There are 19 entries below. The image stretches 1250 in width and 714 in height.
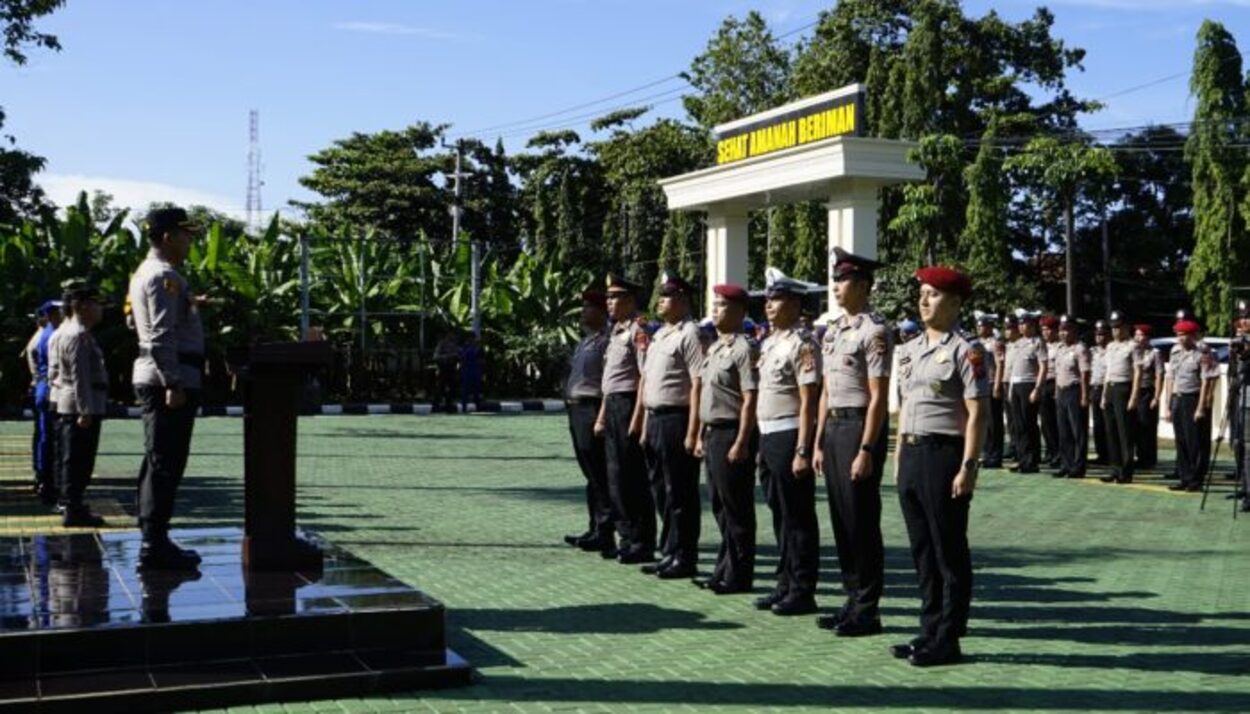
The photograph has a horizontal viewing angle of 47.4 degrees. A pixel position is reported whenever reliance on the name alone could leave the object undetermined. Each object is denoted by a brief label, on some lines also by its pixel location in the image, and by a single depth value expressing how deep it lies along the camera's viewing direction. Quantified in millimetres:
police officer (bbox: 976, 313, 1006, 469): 16766
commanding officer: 7211
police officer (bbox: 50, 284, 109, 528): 10414
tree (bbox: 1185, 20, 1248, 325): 41969
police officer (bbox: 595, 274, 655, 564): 9305
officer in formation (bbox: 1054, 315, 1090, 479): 15648
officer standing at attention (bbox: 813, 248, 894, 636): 6828
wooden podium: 7055
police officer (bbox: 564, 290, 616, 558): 9648
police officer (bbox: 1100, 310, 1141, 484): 14992
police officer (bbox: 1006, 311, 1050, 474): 16453
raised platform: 5410
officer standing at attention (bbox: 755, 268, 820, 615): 7379
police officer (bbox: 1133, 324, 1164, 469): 15023
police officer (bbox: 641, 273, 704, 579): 8617
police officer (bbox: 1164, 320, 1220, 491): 13961
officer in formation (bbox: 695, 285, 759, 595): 8000
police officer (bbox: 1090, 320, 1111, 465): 15586
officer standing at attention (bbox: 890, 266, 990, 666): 6203
